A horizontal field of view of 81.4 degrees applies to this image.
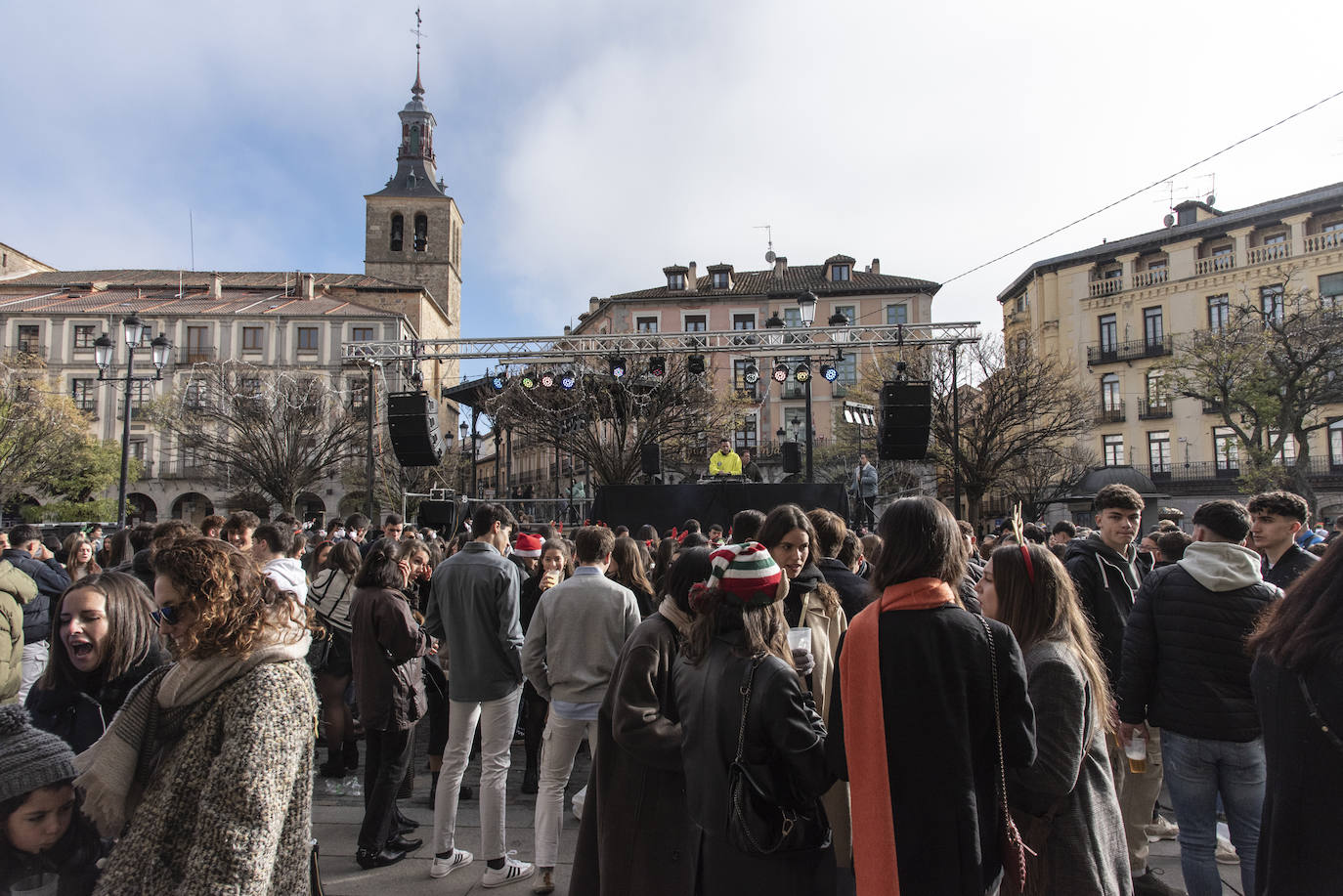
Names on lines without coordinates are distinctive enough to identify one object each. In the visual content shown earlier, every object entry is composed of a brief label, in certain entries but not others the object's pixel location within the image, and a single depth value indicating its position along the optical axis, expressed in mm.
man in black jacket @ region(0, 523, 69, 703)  4242
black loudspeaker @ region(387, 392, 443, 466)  15742
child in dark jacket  1827
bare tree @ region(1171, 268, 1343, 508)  21109
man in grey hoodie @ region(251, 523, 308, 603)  4500
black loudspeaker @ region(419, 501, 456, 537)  16250
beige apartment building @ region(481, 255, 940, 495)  44406
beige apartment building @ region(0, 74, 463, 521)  45062
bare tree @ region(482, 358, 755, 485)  23922
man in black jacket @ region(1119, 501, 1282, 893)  3225
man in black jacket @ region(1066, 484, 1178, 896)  3953
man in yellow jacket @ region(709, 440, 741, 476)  15531
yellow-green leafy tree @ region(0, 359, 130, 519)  29750
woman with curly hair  1804
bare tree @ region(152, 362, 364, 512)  32188
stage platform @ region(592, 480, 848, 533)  13180
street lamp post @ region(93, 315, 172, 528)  15008
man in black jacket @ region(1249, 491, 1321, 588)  4172
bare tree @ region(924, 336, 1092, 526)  25625
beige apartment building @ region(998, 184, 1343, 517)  31500
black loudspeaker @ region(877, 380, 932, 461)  14062
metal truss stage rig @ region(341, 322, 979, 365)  15180
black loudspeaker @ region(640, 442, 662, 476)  16828
